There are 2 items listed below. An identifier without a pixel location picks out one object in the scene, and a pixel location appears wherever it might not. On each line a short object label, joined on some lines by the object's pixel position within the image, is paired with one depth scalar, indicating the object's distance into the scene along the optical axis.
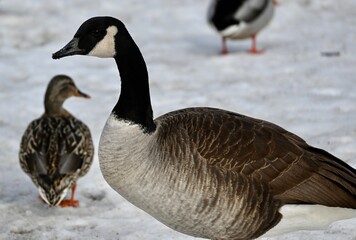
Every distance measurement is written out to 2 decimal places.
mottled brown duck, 13.78
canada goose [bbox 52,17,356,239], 10.56
